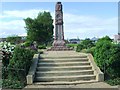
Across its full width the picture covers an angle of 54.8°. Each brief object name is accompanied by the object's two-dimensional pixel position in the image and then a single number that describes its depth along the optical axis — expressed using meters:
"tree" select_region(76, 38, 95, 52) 9.89
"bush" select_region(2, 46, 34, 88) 4.66
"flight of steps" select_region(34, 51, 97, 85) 4.62
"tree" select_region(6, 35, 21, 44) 22.61
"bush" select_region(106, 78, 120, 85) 4.48
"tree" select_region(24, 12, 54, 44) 19.21
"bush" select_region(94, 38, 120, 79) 4.86
